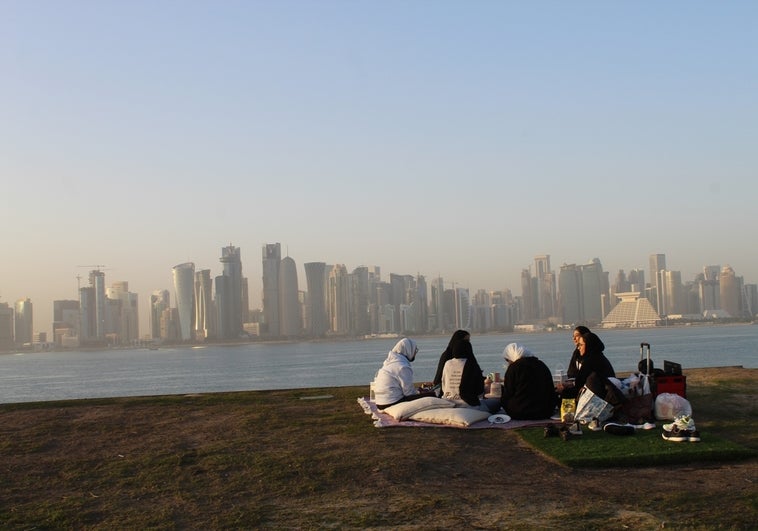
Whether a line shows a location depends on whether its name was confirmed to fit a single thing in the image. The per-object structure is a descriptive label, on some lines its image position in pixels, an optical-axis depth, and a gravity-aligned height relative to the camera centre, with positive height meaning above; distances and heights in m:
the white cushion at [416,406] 9.88 -1.28
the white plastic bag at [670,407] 9.20 -1.31
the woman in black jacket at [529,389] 9.77 -1.10
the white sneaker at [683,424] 8.11 -1.34
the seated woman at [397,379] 10.62 -0.99
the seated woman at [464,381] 10.18 -1.01
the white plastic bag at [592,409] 9.02 -1.28
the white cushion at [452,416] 9.49 -1.38
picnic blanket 9.41 -1.48
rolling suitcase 9.30 -1.28
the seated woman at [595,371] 9.25 -0.89
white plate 9.65 -1.44
